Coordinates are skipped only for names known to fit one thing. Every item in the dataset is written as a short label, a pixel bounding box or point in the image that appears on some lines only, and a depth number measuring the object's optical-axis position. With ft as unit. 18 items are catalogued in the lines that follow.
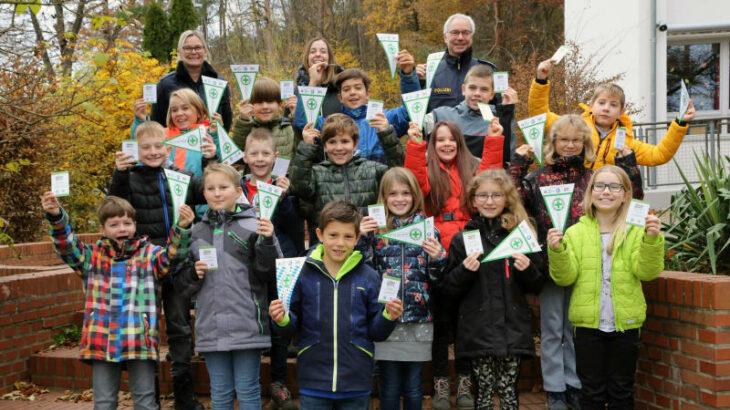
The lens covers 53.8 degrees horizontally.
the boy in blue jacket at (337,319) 13.35
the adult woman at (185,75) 20.74
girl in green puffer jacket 14.34
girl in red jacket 16.37
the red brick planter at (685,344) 14.25
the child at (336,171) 16.83
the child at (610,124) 17.37
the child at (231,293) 14.67
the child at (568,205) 15.74
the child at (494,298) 14.66
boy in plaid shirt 14.67
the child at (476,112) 18.34
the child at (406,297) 14.83
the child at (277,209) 16.83
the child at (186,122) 17.94
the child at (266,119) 19.39
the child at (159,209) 16.24
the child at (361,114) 18.76
